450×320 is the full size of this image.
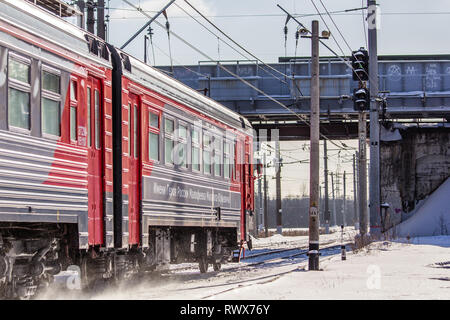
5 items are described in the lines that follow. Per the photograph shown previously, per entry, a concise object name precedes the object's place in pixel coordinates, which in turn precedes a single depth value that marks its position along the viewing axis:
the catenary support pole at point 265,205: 69.69
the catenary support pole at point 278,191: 65.25
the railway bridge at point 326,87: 44.53
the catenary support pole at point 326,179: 77.06
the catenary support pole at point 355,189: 81.44
